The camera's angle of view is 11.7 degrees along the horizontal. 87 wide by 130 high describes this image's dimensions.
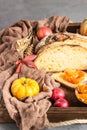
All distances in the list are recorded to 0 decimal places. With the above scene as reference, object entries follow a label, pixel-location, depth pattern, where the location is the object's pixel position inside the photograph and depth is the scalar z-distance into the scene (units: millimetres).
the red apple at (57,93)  2098
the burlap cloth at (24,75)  1946
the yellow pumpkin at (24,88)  2078
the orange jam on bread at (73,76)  2179
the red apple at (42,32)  2676
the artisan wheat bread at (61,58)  2371
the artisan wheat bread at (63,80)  2166
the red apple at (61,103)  2031
